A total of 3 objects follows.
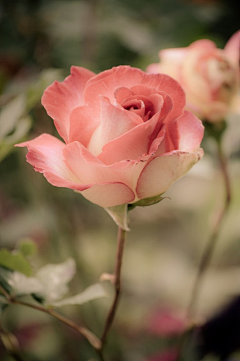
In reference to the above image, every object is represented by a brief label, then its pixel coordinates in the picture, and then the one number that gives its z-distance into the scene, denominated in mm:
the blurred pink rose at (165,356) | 1040
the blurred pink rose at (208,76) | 730
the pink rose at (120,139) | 585
